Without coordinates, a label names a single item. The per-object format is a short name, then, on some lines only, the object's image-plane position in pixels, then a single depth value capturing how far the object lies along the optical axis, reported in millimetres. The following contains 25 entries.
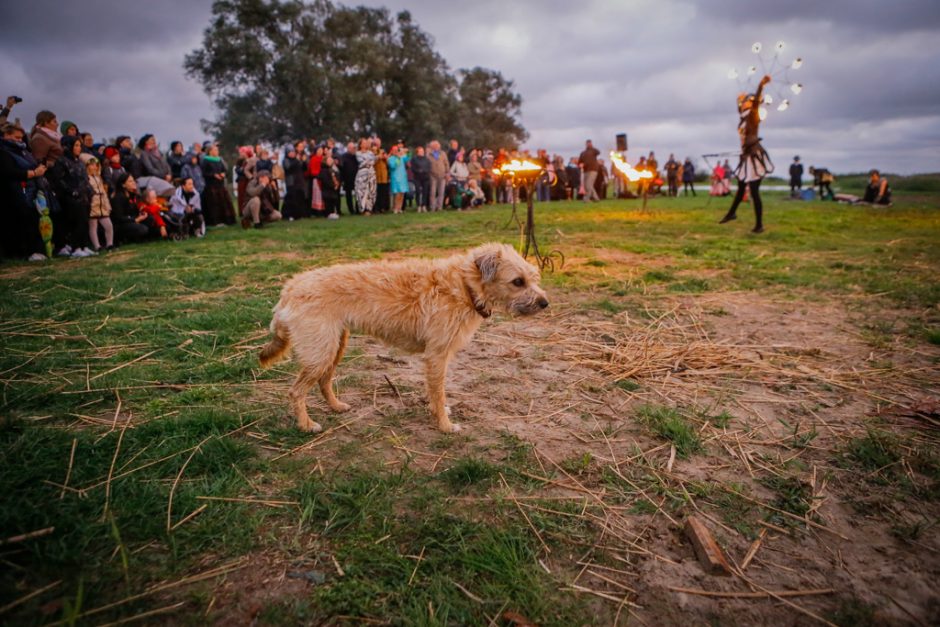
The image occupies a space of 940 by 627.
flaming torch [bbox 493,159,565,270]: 7676
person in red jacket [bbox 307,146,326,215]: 20031
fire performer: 11922
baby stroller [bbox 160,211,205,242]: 14273
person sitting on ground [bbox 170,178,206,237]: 14727
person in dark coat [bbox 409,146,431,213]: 22688
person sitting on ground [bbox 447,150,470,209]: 24391
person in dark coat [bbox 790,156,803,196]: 32838
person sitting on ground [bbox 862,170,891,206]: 24698
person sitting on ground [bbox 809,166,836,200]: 32027
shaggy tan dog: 3617
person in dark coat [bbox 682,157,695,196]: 34703
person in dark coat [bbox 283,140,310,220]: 19562
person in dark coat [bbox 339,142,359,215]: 21562
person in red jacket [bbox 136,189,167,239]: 13773
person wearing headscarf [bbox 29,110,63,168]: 11141
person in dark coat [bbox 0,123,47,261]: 10156
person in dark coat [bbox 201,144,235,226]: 17469
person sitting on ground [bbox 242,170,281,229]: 17125
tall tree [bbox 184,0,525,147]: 35844
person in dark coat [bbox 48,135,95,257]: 11188
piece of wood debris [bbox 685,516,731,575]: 2328
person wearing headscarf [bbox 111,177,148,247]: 13133
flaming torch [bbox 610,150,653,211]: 9427
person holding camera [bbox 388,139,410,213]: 21781
